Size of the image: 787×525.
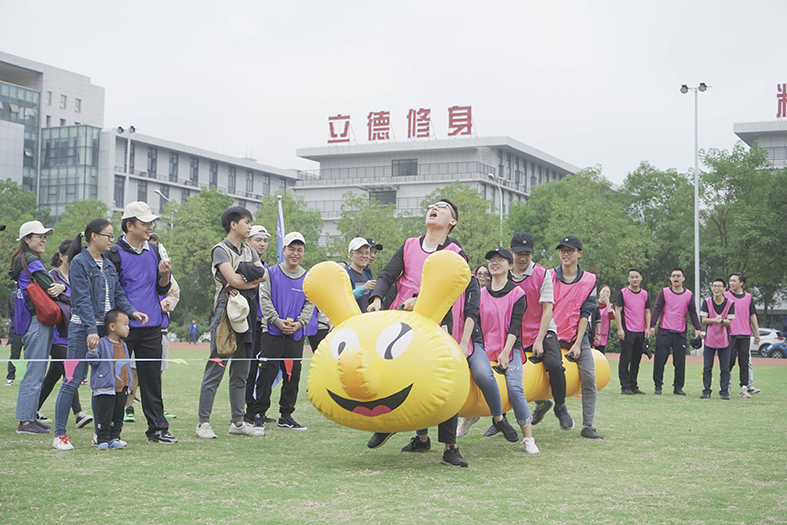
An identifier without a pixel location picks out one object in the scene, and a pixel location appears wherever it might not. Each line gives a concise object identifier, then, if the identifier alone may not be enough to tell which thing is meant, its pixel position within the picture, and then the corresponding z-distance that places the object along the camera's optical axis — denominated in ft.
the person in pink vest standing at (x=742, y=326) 43.01
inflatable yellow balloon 19.10
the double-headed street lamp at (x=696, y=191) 108.88
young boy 22.38
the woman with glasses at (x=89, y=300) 22.09
